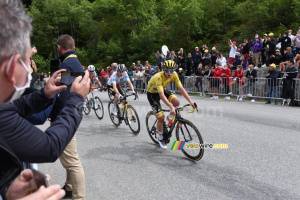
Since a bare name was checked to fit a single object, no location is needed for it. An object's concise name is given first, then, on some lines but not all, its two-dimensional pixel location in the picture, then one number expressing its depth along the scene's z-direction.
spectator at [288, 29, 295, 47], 15.12
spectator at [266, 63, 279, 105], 11.68
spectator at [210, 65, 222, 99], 14.23
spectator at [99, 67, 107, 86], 25.61
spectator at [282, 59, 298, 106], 10.84
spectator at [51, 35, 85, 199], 3.14
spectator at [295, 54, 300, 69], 12.68
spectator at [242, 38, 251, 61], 16.95
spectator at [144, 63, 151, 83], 19.32
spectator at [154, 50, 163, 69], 20.84
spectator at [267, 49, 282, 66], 13.80
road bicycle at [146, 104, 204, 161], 4.93
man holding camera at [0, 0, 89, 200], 1.02
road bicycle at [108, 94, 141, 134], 7.10
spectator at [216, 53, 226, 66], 15.54
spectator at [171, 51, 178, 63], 19.20
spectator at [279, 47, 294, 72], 12.52
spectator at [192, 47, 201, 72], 18.54
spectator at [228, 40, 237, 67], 17.66
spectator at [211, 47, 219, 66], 17.62
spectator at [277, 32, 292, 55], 14.80
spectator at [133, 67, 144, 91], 19.93
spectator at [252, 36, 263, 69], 16.05
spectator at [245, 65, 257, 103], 12.83
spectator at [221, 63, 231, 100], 13.73
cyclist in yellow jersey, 5.39
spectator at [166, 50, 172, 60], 19.27
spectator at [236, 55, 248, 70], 15.65
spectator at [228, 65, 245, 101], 13.08
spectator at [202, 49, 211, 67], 17.18
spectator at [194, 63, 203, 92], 15.72
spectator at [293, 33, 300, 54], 13.89
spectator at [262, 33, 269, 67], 15.97
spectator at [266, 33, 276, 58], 14.97
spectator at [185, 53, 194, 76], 18.44
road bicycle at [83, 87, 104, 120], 9.46
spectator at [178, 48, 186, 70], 18.98
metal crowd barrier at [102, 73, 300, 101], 11.77
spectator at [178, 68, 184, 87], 17.10
